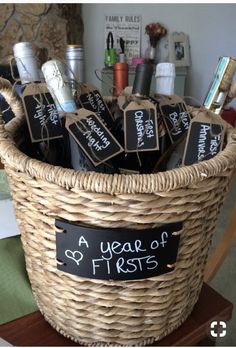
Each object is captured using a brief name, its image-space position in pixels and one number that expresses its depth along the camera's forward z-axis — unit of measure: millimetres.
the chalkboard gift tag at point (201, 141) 433
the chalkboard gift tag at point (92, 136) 417
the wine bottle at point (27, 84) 476
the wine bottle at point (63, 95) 430
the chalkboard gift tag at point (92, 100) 529
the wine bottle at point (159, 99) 519
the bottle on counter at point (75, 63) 509
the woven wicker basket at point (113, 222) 333
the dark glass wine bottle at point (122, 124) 458
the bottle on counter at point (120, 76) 538
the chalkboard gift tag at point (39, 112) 457
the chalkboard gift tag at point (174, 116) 517
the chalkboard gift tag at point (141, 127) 447
